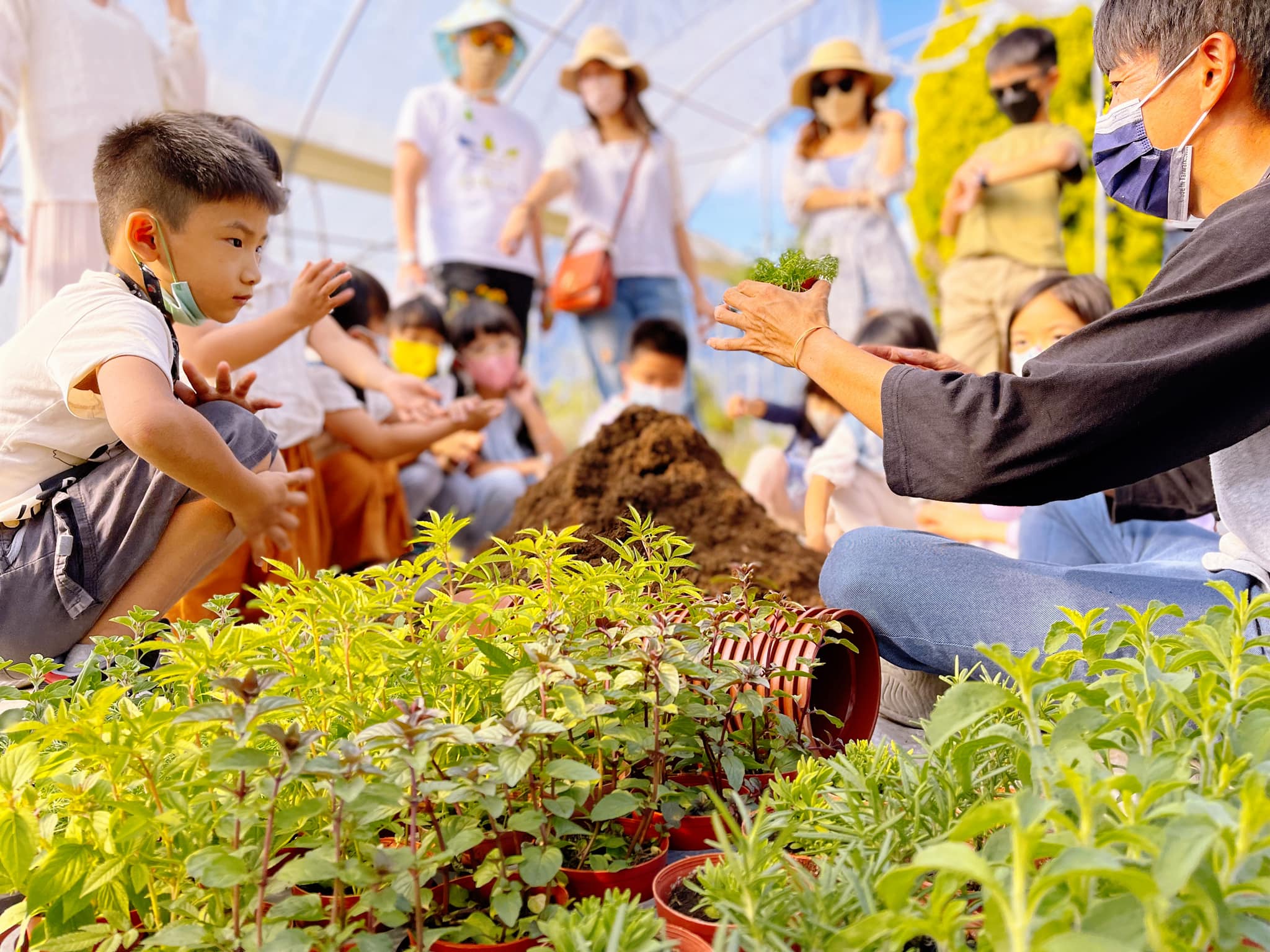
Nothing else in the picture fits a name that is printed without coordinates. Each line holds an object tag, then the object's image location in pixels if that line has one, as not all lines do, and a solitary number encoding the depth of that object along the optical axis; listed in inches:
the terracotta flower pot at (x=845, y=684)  65.0
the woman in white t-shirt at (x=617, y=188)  206.1
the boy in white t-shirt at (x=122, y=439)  73.0
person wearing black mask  183.3
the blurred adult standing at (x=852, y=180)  200.4
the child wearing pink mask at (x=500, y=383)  191.0
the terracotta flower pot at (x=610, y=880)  42.7
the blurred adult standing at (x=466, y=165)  192.9
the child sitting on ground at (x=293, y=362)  91.9
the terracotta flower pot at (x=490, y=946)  36.8
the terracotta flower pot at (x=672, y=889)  36.6
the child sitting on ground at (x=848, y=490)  131.2
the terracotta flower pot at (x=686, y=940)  35.7
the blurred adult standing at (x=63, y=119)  123.6
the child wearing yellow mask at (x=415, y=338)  183.6
